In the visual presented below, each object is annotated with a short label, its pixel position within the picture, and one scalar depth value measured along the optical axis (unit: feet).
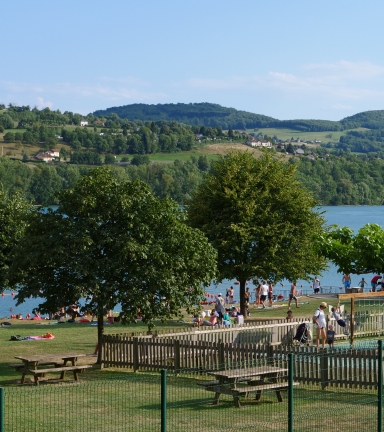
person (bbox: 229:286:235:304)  182.60
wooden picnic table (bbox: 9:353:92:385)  67.77
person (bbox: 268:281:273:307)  161.35
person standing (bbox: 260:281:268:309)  159.22
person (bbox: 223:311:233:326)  111.55
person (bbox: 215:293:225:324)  117.39
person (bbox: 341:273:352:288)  185.04
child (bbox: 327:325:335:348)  96.17
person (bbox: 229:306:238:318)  131.85
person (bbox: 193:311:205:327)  114.49
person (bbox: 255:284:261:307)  166.47
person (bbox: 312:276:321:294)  196.13
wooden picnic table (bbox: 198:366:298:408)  55.36
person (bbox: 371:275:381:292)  173.99
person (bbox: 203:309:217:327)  111.01
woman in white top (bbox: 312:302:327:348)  94.30
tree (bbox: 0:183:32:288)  95.04
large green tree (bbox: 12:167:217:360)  76.64
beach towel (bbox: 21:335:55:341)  101.33
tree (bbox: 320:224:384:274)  170.91
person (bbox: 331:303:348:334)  104.49
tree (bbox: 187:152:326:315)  128.47
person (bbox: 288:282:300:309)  147.18
